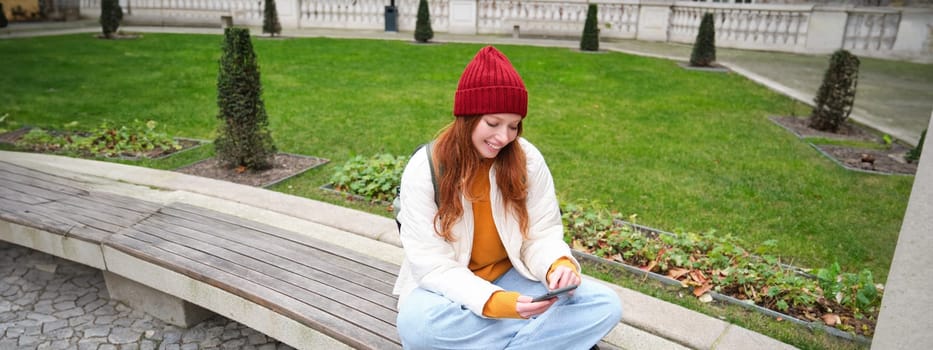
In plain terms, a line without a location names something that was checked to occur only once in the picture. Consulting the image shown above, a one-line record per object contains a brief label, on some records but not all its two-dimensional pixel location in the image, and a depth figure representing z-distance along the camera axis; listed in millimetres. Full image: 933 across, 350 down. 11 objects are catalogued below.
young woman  2510
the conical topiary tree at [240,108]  6059
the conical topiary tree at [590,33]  17078
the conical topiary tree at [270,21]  18828
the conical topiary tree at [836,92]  8719
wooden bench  3000
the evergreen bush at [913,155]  7346
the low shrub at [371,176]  5668
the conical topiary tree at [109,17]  17406
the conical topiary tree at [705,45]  14312
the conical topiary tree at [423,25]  18391
